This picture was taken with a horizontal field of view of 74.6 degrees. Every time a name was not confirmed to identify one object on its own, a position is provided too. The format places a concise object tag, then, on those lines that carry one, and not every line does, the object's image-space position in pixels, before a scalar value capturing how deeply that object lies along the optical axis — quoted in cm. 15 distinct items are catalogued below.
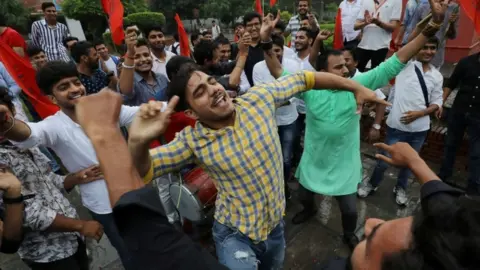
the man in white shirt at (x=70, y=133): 203
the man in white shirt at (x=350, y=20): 536
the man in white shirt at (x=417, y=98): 338
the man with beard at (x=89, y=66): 411
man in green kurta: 265
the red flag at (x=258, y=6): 558
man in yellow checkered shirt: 172
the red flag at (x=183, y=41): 509
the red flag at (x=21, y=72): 386
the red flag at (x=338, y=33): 539
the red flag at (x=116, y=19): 413
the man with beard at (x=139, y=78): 300
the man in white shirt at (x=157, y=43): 414
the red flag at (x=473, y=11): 371
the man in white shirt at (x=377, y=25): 504
